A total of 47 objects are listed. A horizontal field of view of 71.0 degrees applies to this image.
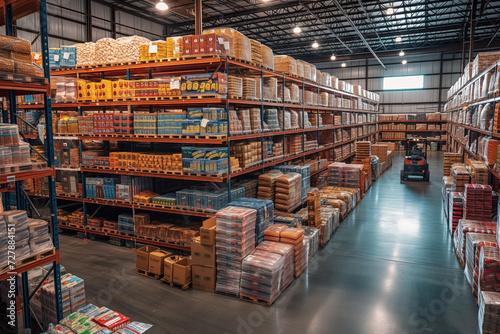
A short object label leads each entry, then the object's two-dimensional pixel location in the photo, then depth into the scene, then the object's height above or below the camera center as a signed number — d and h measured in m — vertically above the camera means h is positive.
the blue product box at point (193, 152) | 6.80 -0.38
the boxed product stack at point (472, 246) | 5.48 -1.86
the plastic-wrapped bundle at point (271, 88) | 8.70 +1.11
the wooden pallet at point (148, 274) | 6.15 -2.52
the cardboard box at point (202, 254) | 5.66 -1.97
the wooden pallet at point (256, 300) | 5.21 -2.54
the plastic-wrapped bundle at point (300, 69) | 10.61 +1.93
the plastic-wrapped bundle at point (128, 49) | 7.62 +1.83
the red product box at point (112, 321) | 4.19 -2.28
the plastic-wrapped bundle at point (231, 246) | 5.48 -1.79
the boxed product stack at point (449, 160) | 12.21 -1.00
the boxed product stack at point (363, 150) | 16.83 -0.87
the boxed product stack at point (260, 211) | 6.09 -1.42
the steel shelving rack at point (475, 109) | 6.70 +0.60
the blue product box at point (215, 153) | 6.71 -0.39
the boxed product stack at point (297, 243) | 6.09 -1.94
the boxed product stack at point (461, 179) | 8.63 -1.17
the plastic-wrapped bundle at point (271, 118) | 9.03 +0.37
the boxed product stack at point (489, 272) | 4.76 -1.92
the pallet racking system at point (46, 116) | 3.63 +0.22
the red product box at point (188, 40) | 6.70 +1.76
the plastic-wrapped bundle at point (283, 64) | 9.85 +1.91
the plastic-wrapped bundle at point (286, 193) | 8.29 -1.45
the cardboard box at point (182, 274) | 5.74 -2.31
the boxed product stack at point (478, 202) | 6.86 -1.40
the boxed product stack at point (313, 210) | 7.59 -1.70
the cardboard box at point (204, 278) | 5.68 -2.37
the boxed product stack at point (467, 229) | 6.34 -1.79
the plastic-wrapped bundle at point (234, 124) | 6.91 +0.17
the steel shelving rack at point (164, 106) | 6.76 +0.64
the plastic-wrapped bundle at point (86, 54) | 8.01 +1.82
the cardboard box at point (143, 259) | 6.25 -2.26
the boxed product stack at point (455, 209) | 7.73 -1.73
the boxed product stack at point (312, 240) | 6.81 -2.14
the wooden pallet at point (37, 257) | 3.68 -1.35
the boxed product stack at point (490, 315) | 4.18 -2.21
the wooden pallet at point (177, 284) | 5.75 -2.53
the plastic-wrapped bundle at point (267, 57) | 8.48 +1.83
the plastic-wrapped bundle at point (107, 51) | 7.71 +1.82
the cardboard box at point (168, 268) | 5.88 -2.27
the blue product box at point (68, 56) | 8.12 +1.79
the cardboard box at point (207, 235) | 5.57 -1.64
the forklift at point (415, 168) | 15.56 -1.61
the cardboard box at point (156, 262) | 6.09 -2.25
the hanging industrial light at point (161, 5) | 10.08 +3.67
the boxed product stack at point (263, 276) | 5.22 -2.18
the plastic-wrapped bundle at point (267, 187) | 8.24 -1.28
